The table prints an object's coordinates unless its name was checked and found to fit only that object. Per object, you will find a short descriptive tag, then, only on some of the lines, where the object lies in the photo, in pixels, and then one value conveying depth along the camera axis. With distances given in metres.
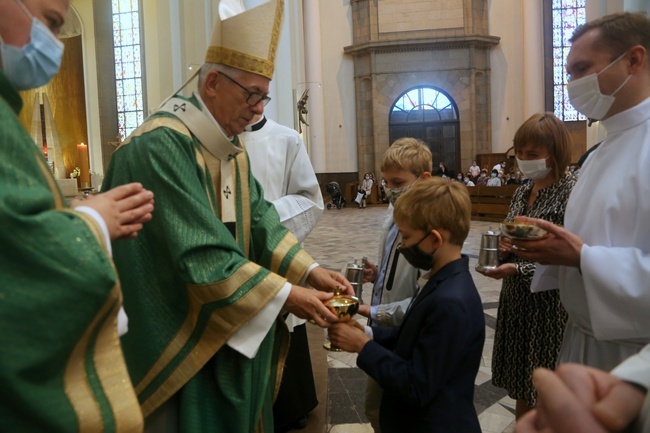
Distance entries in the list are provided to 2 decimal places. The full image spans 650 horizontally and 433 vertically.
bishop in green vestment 1.77
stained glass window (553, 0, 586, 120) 22.97
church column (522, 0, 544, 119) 21.33
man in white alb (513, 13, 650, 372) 1.66
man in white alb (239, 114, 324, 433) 3.09
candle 7.30
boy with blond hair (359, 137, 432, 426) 2.33
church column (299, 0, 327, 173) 21.80
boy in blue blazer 1.65
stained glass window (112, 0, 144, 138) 17.03
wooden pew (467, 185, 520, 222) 14.21
